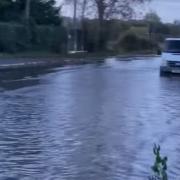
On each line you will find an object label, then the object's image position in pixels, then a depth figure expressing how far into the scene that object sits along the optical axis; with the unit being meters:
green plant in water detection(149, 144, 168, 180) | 6.91
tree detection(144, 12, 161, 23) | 91.93
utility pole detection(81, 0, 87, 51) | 67.34
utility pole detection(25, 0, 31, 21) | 58.65
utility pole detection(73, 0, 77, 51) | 66.59
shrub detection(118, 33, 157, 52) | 78.81
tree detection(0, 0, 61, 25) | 59.09
